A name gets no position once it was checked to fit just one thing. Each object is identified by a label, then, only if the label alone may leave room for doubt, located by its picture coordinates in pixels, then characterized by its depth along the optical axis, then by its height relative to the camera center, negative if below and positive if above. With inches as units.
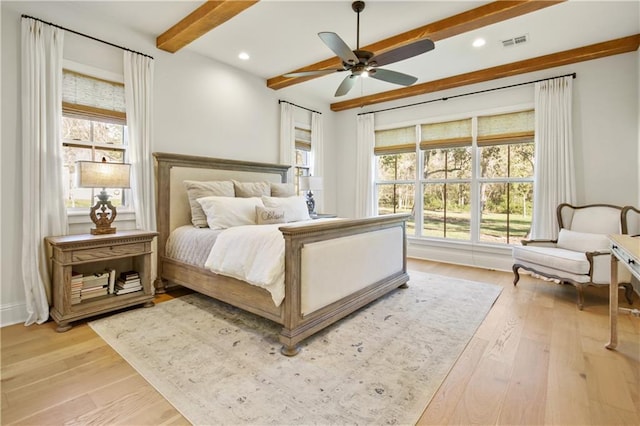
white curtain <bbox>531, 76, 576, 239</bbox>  155.6 +29.0
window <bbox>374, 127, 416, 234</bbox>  219.6 +29.5
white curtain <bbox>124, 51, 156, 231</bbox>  128.3 +34.1
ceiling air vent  137.9 +79.0
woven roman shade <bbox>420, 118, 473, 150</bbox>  193.6 +49.9
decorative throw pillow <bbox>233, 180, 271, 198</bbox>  153.6 +10.8
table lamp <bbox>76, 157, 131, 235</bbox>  105.2 +10.2
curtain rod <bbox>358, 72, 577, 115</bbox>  159.8 +72.6
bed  87.5 -20.4
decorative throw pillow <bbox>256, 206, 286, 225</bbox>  129.7 -3.0
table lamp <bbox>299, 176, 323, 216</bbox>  193.0 +16.8
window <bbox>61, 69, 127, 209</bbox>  116.6 +35.1
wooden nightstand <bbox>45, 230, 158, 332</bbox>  99.0 -21.5
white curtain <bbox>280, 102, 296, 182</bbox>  199.3 +47.9
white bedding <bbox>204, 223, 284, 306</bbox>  86.6 -15.1
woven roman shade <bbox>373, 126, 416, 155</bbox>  216.2 +50.8
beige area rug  63.1 -41.0
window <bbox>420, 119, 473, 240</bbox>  197.5 +20.7
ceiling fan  96.7 +53.5
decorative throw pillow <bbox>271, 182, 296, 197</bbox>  170.4 +11.0
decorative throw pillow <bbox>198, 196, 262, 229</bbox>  125.4 -0.8
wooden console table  75.4 -16.3
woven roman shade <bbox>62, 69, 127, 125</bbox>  115.0 +44.7
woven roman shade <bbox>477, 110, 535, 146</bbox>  172.1 +48.3
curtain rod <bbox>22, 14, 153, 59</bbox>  106.6 +68.3
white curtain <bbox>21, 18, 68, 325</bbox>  103.0 +19.0
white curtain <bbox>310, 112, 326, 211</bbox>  224.8 +45.7
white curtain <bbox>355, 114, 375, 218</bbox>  232.2 +34.0
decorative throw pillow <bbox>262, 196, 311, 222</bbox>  141.9 +1.6
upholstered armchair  120.6 -19.0
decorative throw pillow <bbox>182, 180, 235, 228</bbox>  135.3 +8.1
